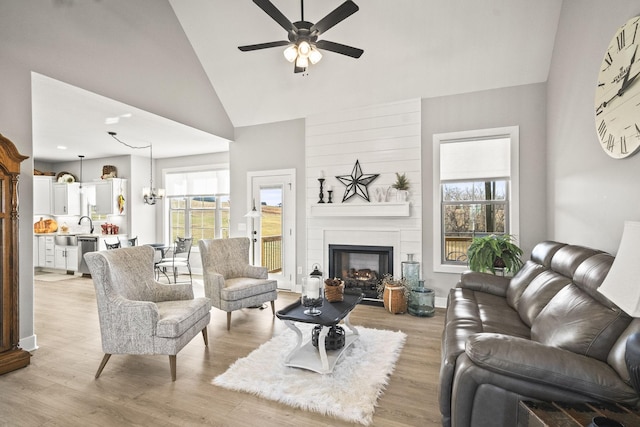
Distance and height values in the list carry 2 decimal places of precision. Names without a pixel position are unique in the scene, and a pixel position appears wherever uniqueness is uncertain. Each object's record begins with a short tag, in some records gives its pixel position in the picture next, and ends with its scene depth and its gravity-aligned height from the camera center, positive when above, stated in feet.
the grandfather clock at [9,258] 9.14 -1.28
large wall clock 6.51 +2.45
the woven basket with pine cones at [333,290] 10.66 -2.78
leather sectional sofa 4.68 -2.27
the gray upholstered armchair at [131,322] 8.43 -2.82
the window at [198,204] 23.56 +0.56
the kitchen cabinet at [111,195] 24.59 +1.22
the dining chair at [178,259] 19.76 -2.95
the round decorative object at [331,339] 9.61 -3.72
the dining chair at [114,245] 19.19 -1.94
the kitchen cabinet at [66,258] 23.31 -3.25
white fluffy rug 7.30 -4.21
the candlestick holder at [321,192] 17.18 +0.96
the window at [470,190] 14.06 +0.89
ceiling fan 8.88 +5.11
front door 18.31 -0.74
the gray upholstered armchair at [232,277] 12.38 -2.72
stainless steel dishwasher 22.95 -2.30
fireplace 16.20 -2.77
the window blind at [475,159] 14.11 +2.22
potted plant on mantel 15.29 +1.02
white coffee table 8.59 -3.46
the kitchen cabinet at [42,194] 25.96 +1.40
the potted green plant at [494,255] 12.34 -1.67
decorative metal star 16.33 +1.39
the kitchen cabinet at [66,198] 26.03 +1.07
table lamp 3.83 -0.91
